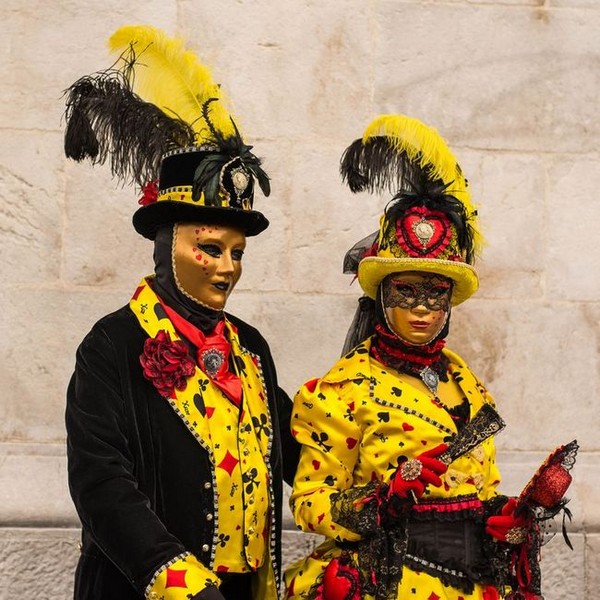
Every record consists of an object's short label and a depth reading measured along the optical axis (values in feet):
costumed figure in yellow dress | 25.55
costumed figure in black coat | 24.18
